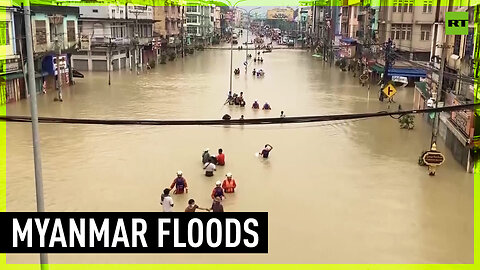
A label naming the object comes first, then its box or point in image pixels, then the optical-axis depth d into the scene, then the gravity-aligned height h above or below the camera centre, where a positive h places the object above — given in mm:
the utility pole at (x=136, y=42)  64688 -2090
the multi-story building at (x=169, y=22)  80625 +726
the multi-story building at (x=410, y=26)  46219 +312
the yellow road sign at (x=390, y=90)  31422 -3604
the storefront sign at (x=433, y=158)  18797 -4546
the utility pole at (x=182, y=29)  87462 -471
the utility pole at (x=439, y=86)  17608 -1867
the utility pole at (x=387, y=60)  40672 -2580
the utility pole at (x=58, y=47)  36188 -1748
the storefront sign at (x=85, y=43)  50288 -1754
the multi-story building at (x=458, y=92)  19672 -2678
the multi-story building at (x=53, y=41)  38625 -1277
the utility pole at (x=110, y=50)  55406 -2664
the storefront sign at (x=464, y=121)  18906 -3415
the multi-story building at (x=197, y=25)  111812 +309
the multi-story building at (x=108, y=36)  57656 -1245
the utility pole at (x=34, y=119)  8086 -1479
